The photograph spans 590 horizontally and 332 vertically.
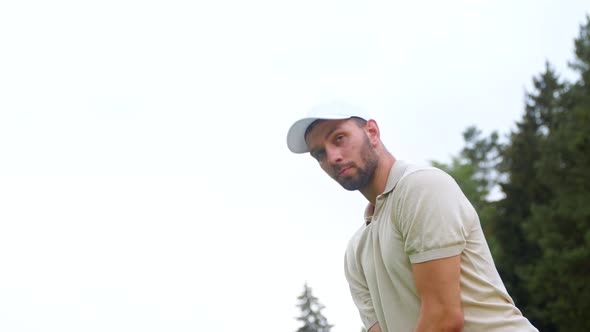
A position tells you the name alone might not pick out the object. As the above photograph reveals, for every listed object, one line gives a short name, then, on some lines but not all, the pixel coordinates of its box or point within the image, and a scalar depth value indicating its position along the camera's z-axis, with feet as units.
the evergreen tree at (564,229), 115.34
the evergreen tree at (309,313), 93.76
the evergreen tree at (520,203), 138.72
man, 11.92
